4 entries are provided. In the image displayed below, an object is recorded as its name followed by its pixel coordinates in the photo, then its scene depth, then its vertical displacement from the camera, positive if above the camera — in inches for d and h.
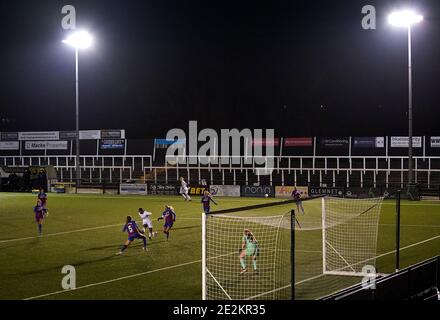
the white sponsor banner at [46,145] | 2534.4 +49.4
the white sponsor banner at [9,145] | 2628.0 +51.9
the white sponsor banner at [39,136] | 2586.4 +93.5
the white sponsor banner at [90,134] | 2490.2 +95.6
